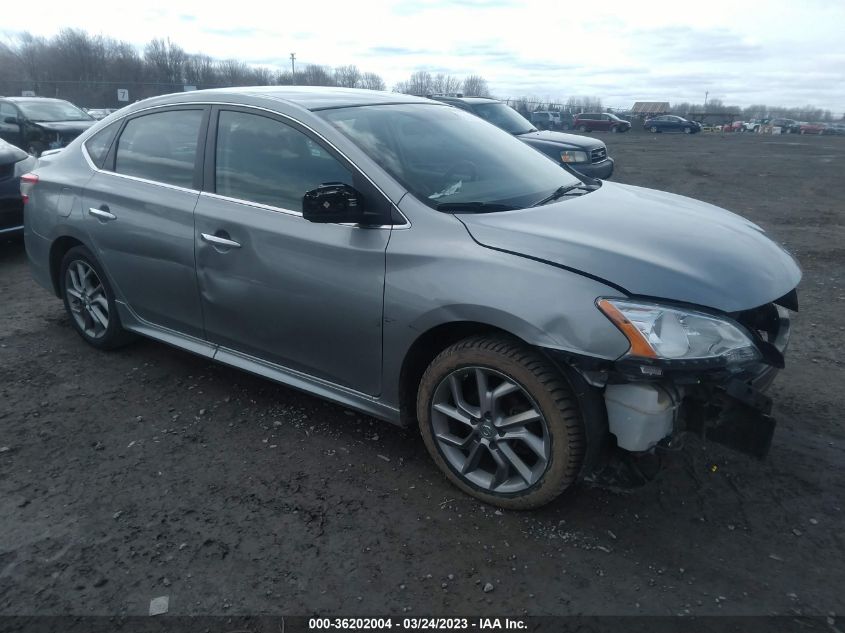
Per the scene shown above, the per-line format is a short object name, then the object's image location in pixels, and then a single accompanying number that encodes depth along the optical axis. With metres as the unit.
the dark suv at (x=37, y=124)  13.86
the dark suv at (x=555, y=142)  11.10
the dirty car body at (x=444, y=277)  2.49
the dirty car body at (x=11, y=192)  6.54
